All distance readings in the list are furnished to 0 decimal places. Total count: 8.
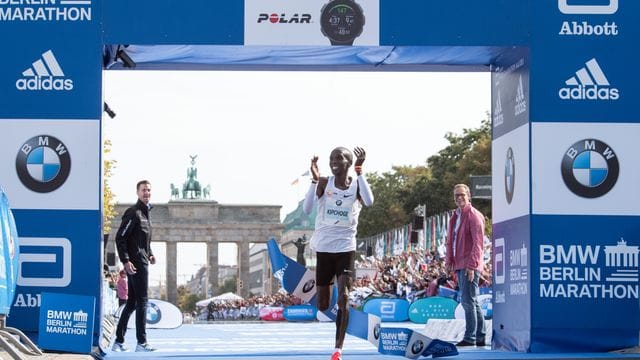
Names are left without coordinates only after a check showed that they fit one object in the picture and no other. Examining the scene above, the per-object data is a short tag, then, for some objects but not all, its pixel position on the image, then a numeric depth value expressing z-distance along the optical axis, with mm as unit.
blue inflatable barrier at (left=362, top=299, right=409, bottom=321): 27125
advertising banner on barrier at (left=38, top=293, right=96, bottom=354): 11875
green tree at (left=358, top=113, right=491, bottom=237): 69688
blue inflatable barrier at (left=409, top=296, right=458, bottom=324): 22094
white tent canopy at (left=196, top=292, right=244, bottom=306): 67362
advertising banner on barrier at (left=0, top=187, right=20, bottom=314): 10023
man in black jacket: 13445
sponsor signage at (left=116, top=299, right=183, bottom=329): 22641
